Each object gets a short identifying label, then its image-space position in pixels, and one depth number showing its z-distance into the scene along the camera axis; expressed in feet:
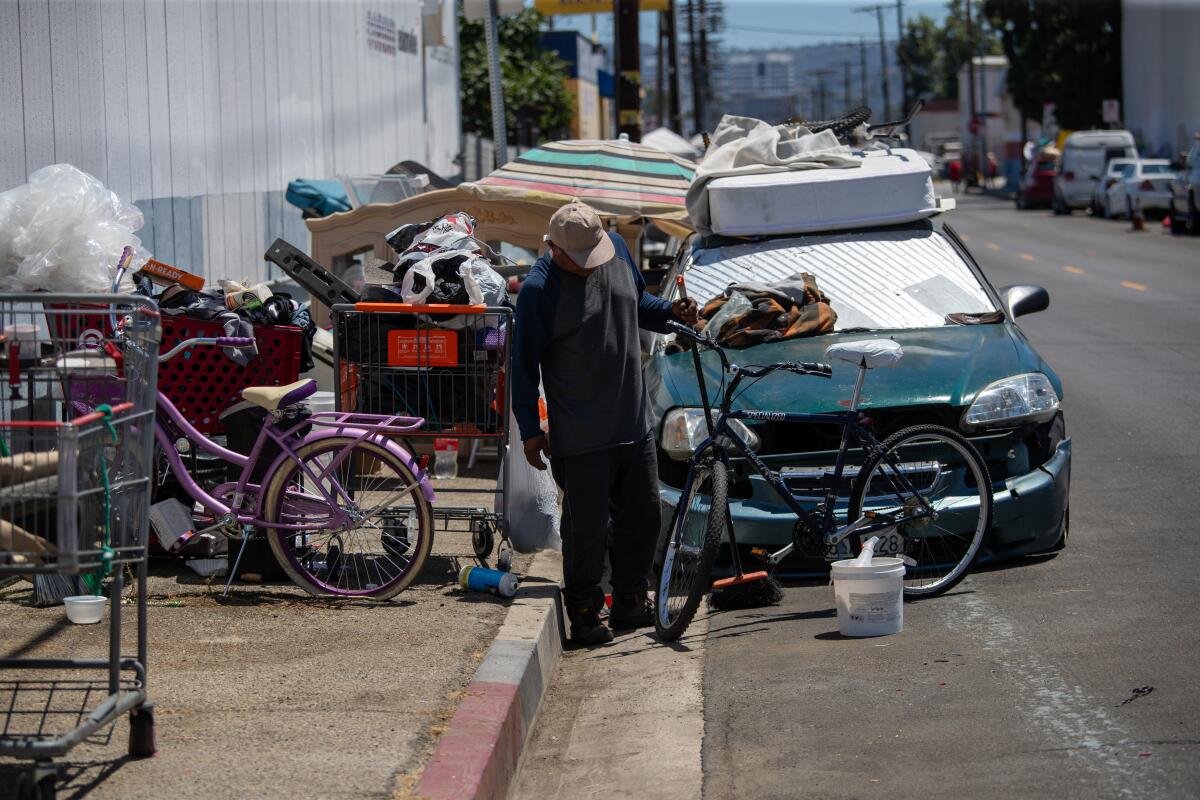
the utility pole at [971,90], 298.56
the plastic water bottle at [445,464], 30.35
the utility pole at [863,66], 564.22
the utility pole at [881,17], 427.74
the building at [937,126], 434.30
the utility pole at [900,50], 449.72
